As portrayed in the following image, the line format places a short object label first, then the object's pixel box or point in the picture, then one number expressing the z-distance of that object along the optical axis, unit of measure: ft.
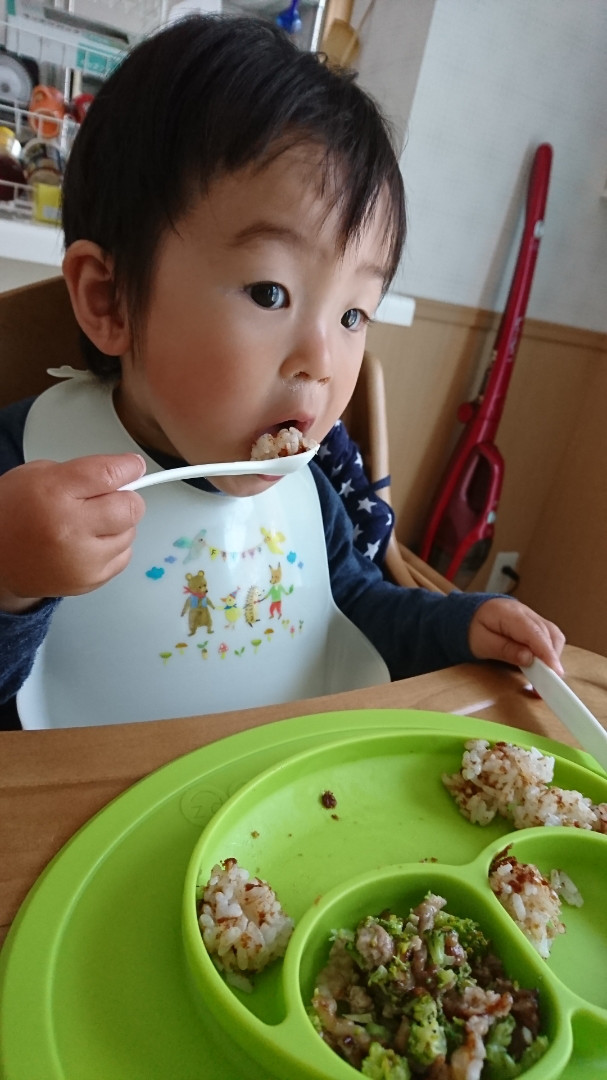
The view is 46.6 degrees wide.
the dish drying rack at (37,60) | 3.99
